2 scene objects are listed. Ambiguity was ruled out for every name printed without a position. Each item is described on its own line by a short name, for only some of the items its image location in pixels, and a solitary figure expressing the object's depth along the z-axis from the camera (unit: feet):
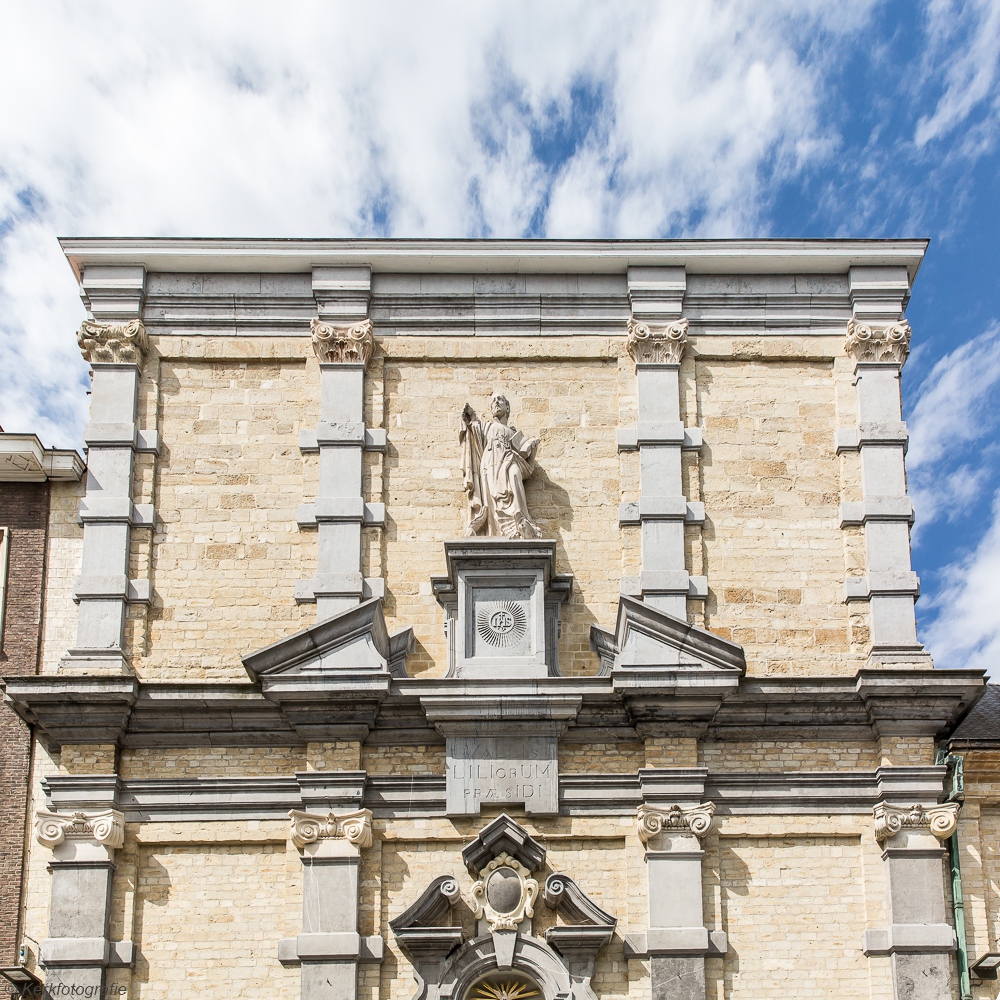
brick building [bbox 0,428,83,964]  53.36
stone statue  54.70
